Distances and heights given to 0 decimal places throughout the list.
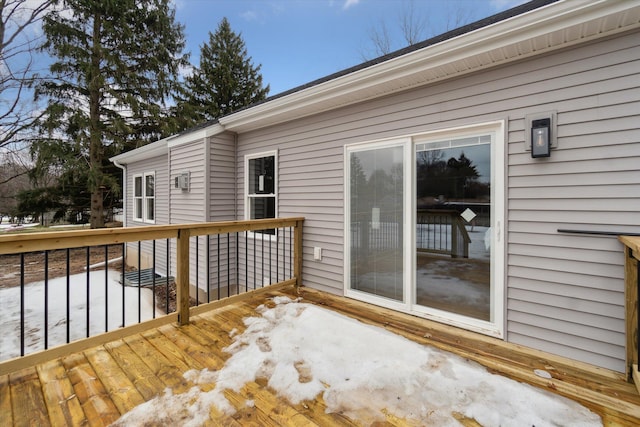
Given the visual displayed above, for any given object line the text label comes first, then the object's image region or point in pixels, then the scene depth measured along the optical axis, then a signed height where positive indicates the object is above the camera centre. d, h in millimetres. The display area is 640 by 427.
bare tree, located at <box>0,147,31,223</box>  9820 +1365
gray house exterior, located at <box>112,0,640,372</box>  2055 +362
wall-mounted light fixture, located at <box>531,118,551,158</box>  2246 +589
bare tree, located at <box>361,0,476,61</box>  8262 +5797
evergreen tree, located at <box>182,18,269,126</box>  15461 +7423
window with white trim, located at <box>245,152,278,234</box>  4642 +443
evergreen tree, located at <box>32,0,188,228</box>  9539 +4630
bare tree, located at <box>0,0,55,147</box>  8914 +4803
